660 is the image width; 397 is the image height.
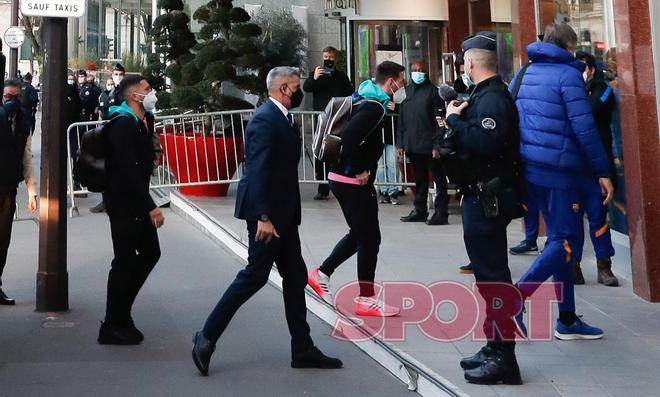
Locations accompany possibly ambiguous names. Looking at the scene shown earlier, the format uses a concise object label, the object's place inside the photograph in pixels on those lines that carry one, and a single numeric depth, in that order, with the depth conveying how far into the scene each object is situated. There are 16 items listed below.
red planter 13.78
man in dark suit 6.34
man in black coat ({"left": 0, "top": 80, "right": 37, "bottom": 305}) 8.35
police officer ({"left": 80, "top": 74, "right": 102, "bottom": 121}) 17.78
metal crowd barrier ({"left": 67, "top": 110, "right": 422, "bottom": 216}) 13.64
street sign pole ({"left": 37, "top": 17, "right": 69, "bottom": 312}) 8.09
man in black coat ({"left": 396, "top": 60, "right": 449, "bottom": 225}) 12.16
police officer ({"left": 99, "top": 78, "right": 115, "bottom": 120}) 16.81
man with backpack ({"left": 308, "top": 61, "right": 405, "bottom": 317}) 7.60
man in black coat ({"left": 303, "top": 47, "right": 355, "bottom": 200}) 14.17
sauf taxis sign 7.97
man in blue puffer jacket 6.48
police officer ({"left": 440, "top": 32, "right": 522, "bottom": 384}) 5.85
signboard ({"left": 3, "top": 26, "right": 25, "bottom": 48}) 29.83
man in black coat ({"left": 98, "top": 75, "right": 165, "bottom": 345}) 7.05
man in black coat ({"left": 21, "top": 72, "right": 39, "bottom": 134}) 18.98
